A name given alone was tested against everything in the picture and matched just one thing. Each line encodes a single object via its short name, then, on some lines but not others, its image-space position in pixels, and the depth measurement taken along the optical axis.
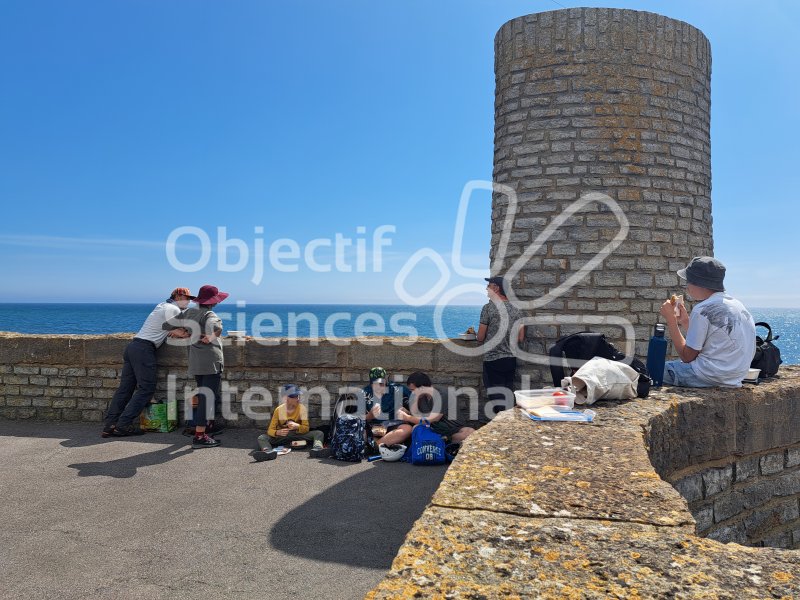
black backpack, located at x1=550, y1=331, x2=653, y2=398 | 5.60
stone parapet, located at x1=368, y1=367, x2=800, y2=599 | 1.75
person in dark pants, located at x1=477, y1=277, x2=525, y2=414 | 7.12
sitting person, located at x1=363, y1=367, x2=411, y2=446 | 7.02
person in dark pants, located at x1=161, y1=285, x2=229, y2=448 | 7.28
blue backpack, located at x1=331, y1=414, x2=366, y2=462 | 6.36
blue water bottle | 5.04
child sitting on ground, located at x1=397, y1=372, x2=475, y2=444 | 6.70
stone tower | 7.74
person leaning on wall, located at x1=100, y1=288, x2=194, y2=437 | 7.66
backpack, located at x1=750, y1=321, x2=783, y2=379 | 5.73
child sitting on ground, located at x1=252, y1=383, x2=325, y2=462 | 6.92
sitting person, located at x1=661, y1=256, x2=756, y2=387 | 4.94
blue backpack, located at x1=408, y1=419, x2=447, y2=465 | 6.19
